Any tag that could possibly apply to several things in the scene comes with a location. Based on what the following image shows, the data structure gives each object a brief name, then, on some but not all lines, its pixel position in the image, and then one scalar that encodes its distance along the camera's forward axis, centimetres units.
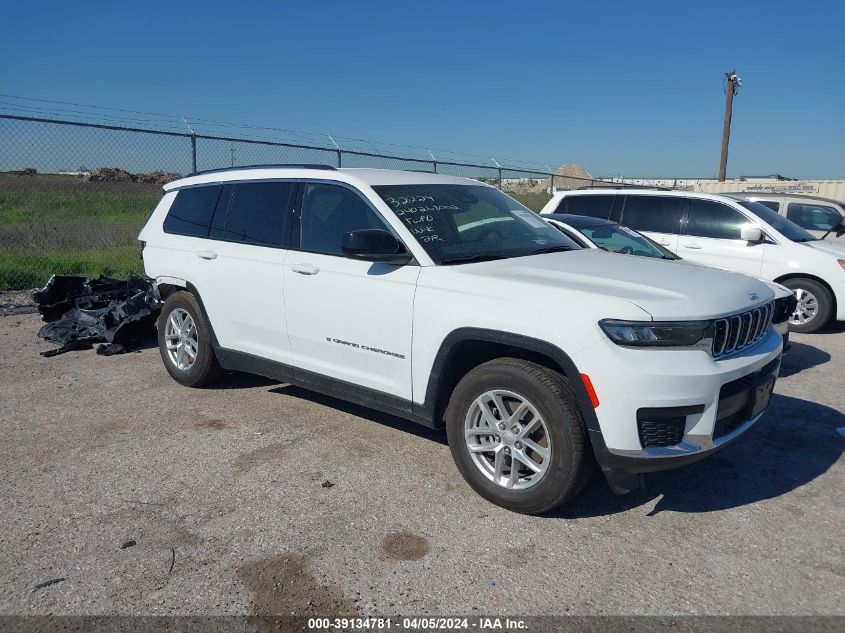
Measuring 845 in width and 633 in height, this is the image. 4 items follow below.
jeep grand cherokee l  321
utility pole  2620
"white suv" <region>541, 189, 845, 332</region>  826
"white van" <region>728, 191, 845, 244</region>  1084
